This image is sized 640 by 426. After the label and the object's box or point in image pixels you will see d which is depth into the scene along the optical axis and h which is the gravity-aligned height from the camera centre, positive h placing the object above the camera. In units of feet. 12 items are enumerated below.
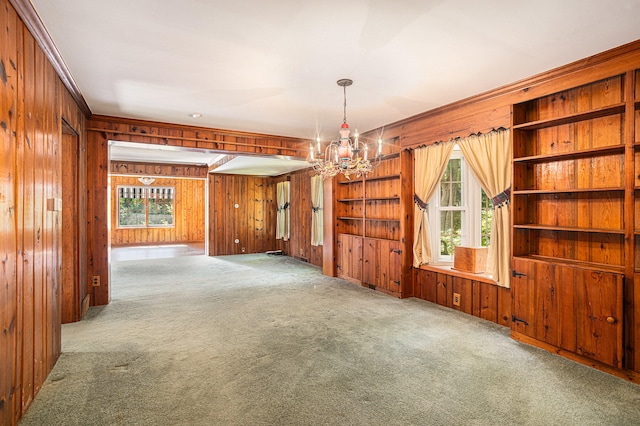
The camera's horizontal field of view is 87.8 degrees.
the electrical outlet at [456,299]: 13.78 -3.64
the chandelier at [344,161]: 11.03 +1.78
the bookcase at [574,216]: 8.75 -0.14
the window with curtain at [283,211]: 31.48 +0.08
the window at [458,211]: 14.33 +0.03
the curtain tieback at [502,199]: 11.71 +0.46
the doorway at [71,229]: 12.53 -0.65
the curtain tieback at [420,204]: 15.34 +0.36
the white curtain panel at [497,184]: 11.76 +1.00
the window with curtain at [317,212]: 25.70 -0.01
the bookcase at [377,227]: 15.98 -0.84
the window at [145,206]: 39.81 +0.74
